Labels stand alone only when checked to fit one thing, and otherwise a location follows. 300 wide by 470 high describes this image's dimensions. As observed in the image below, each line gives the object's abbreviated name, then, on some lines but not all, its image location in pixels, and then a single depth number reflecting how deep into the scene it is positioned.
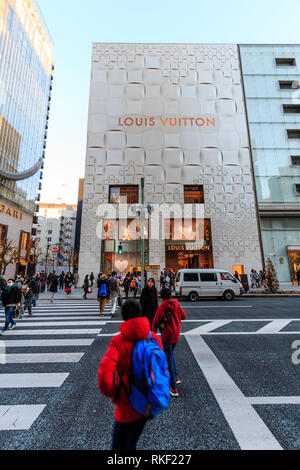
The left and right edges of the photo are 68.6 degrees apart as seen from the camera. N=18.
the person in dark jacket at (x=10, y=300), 7.02
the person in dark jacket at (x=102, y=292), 9.76
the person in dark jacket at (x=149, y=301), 6.00
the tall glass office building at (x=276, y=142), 26.77
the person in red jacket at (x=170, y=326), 3.76
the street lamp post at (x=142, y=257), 15.71
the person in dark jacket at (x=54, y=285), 14.63
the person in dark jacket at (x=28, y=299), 9.79
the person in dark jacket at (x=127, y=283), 16.32
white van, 14.98
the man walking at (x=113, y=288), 10.03
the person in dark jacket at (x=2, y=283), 10.20
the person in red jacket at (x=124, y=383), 1.70
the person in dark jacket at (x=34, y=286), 10.62
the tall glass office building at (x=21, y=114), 31.50
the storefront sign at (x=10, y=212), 30.58
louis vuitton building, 26.55
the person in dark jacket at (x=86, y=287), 16.02
